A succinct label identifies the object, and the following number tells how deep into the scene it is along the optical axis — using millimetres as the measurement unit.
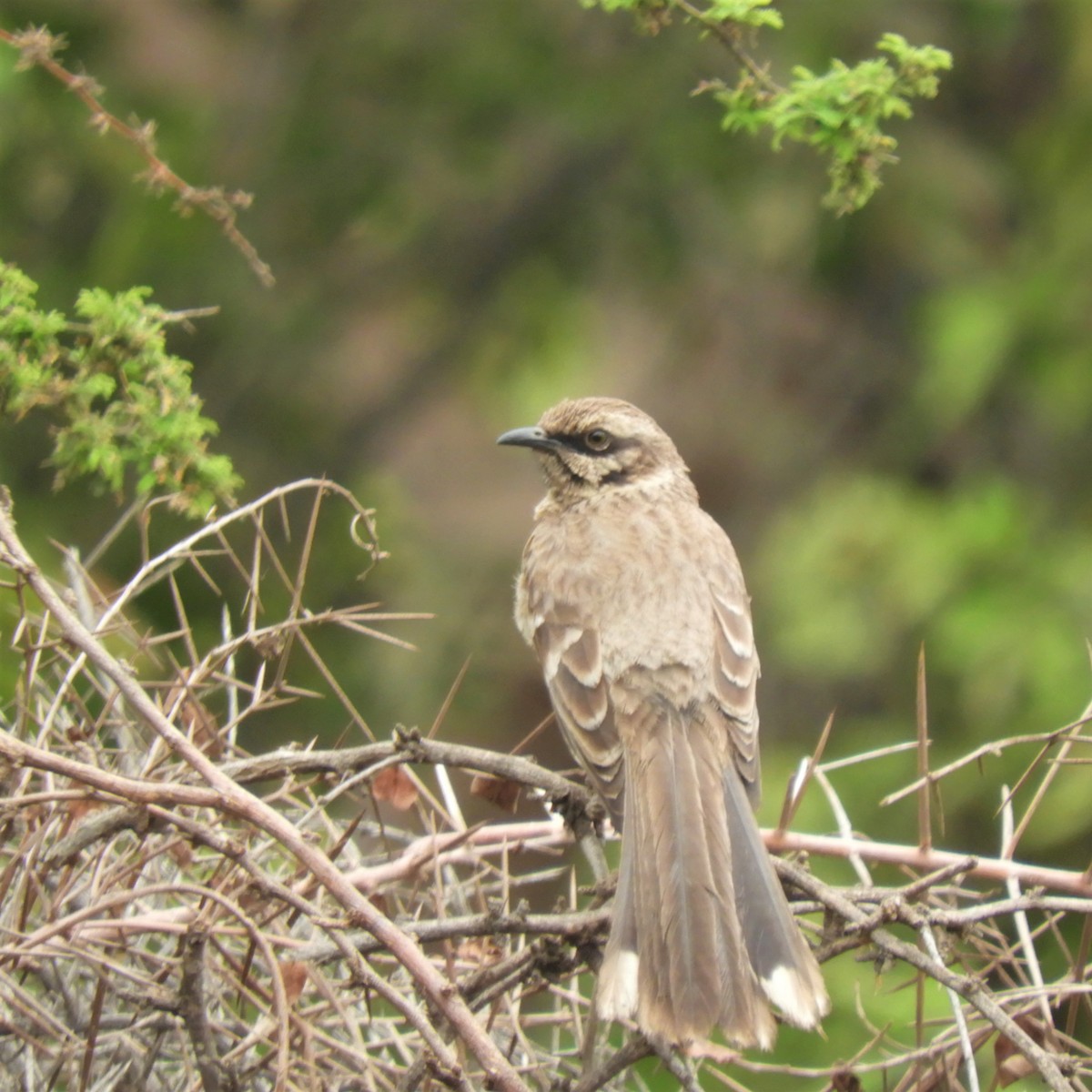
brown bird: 7078
